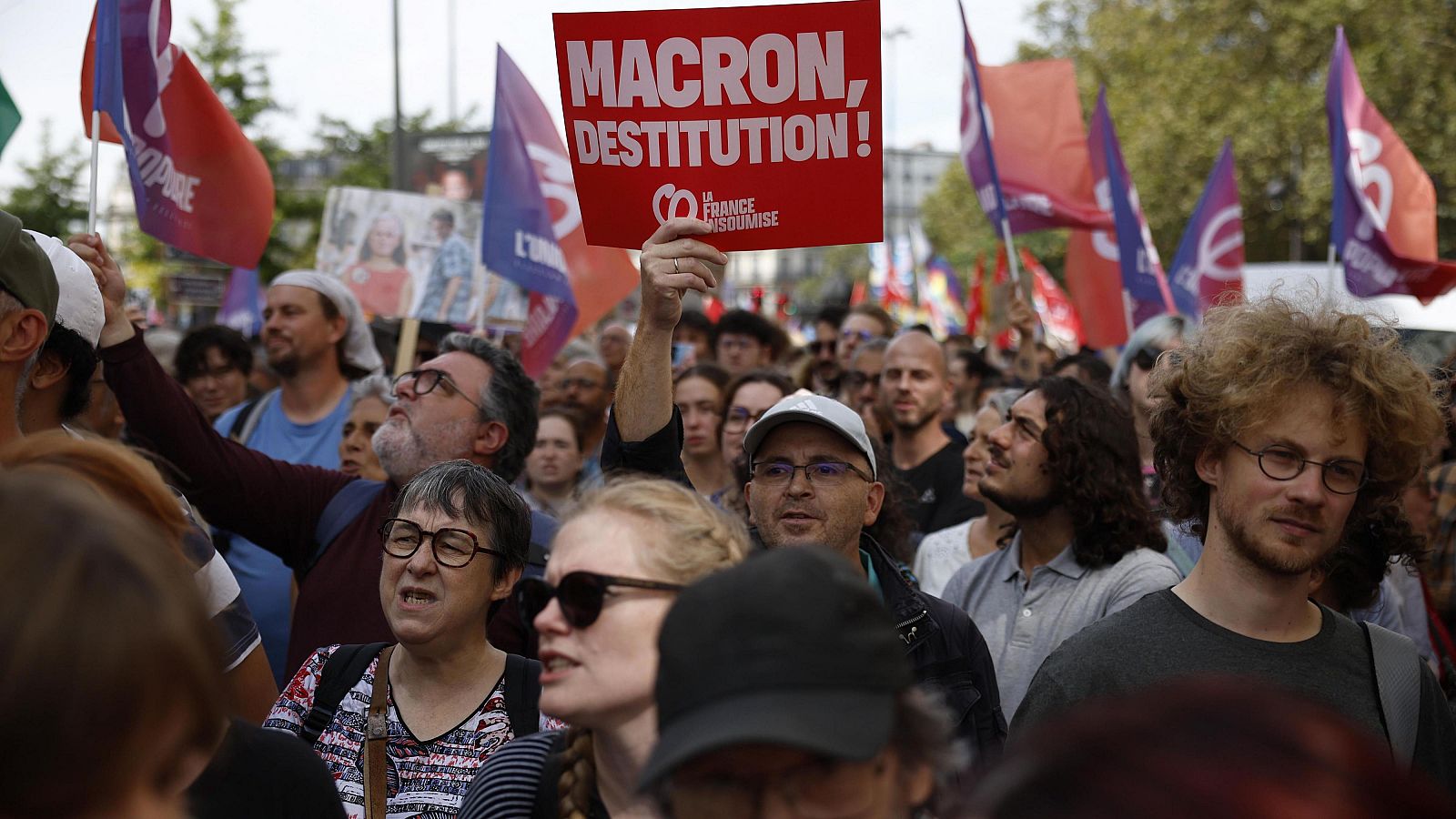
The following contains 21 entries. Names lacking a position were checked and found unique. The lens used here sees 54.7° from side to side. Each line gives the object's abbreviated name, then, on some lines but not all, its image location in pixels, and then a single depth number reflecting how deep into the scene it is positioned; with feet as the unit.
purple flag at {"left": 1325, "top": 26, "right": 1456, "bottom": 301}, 28.60
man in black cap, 4.69
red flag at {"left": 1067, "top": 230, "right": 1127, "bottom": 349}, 33.32
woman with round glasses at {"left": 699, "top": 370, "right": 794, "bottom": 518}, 19.30
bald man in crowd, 21.04
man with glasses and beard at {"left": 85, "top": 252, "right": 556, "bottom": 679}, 12.12
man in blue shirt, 19.08
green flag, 17.51
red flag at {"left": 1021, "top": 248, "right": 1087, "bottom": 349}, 62.39
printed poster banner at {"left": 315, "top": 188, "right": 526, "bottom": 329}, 28.76
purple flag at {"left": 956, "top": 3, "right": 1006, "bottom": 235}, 26.91
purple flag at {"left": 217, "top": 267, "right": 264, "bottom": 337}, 48.21
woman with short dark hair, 9.64
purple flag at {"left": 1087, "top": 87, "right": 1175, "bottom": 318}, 30.50
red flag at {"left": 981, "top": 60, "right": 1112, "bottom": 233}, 29.17
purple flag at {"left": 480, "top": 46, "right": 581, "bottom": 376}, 23.59
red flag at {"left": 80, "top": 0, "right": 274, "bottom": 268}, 15.94
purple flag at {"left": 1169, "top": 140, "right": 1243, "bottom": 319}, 34.53
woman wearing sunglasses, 6.82
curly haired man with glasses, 9.14
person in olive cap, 9.43
